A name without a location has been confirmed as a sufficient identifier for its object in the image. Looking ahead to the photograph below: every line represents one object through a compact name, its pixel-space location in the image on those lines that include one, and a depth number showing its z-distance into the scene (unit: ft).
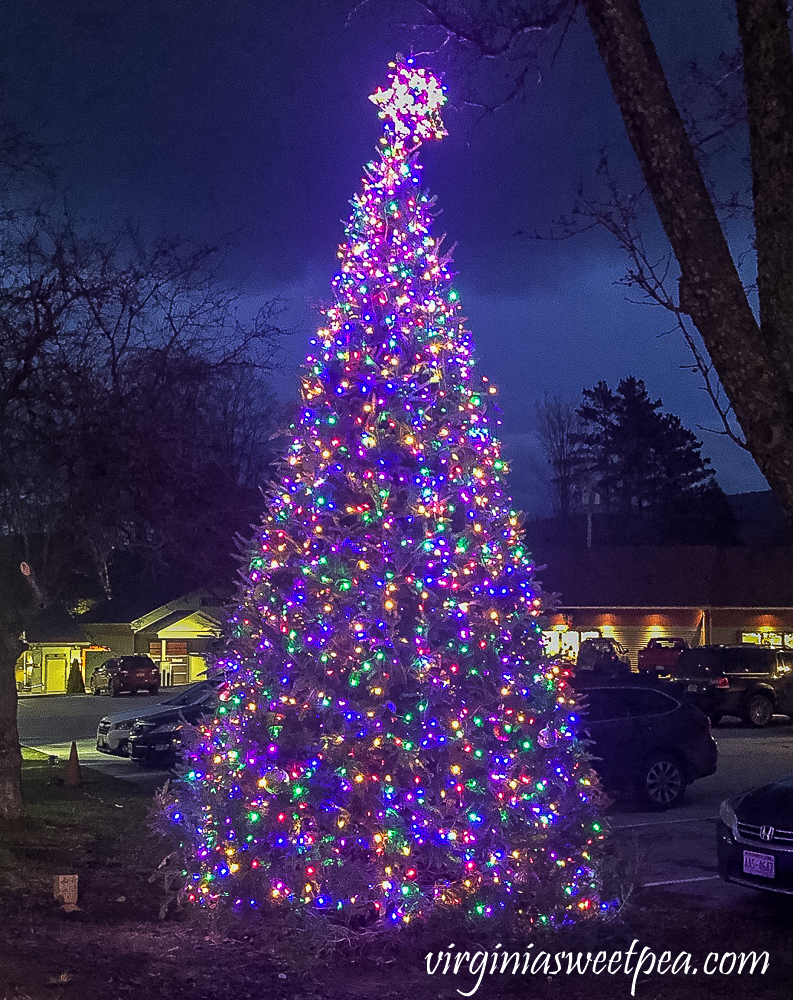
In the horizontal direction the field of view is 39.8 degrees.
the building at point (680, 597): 140.26
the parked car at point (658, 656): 115.24
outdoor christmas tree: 22.39
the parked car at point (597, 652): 103.48
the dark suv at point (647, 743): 43.37
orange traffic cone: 50.34
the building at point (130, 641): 171.12
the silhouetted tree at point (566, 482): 212.84
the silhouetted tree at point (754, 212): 16.83
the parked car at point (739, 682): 86.07
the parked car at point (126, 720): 62.39
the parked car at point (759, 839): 25.80
